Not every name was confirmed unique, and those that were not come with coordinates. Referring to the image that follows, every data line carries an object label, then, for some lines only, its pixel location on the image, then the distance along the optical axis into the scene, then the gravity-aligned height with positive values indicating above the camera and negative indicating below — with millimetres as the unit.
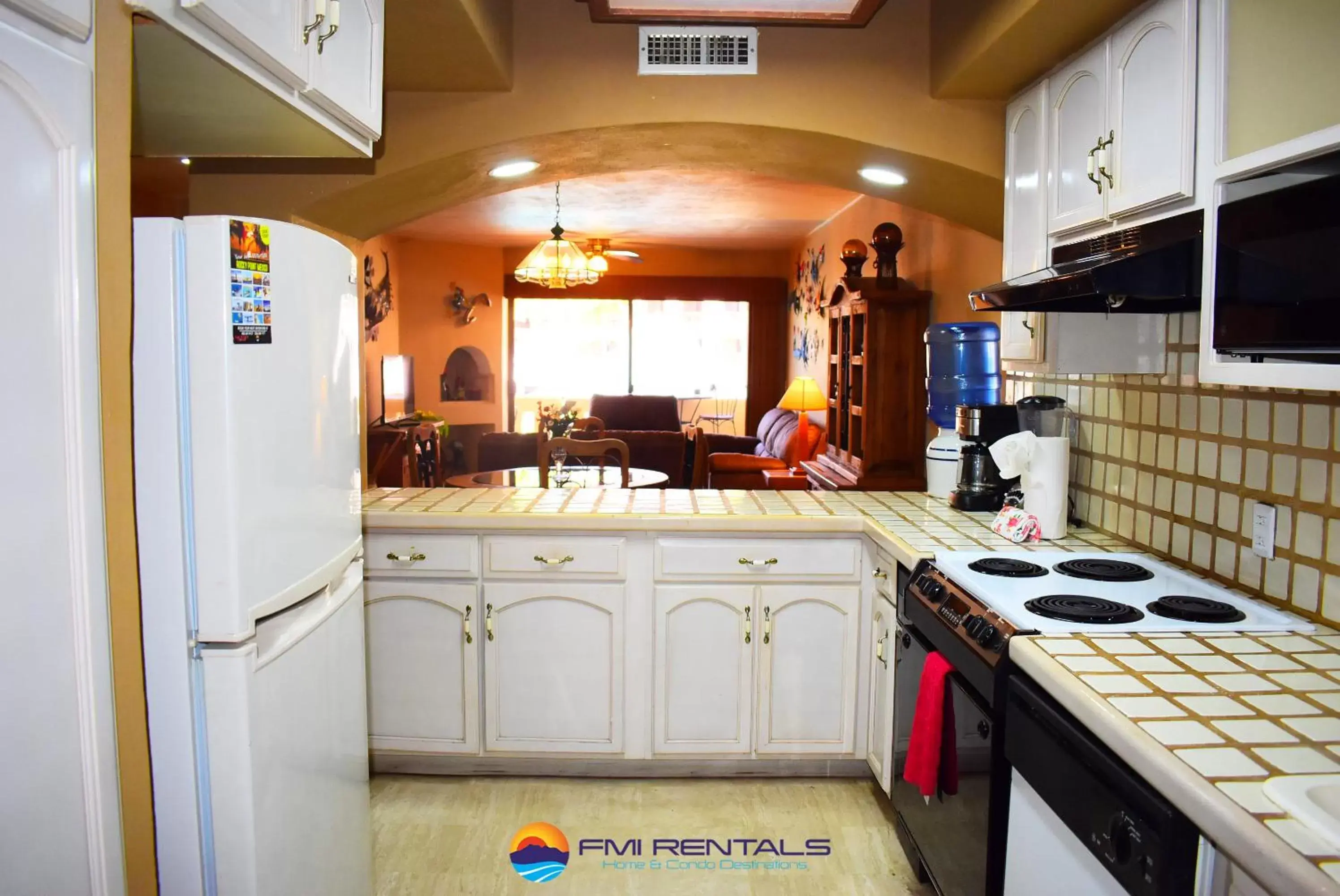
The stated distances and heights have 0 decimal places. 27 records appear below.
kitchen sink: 976 -468
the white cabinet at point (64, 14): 1086 +444
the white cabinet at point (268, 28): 1383 +566
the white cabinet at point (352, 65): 1775 +646
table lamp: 6441 -115
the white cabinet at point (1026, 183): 2508 +562
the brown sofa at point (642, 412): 9641 -326
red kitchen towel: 1950 -761
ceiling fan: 7586 +1131
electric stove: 1719 -437
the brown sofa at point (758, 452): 6992 -589
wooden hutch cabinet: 4688 -44
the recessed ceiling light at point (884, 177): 3238 +730
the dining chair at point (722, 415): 10281 -381
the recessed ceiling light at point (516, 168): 3232 +753
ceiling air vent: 2869 +1024
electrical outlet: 1838 -296
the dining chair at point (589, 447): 4191 -302
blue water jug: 3469 +56
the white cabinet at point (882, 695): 2598 -907
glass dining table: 4648 -511
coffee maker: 2793 -234
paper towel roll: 2467 -274
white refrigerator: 1418 -255
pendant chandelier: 6449 +822
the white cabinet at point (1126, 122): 1797 +574
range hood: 1720 +205
